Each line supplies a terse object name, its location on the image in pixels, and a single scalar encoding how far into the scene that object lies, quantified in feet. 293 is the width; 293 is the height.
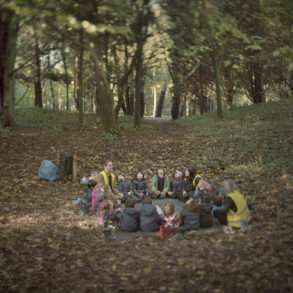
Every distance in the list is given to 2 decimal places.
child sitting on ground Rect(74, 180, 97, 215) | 34.99
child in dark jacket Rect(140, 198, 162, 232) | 30.40
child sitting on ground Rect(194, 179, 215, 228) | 30.86
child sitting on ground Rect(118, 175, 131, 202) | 39.11
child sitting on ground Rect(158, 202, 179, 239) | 29.50
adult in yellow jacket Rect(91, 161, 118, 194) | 36.99
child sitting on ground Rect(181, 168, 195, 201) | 38.86
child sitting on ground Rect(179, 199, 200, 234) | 29.91
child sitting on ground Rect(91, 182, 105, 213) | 34.53
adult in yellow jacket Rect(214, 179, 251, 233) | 29.55
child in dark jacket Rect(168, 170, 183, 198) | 39.65
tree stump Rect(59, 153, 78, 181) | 44.91
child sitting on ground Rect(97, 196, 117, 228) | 31.53
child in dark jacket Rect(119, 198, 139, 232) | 30.60
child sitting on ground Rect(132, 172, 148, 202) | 39.12
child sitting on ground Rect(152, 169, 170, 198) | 40.11
